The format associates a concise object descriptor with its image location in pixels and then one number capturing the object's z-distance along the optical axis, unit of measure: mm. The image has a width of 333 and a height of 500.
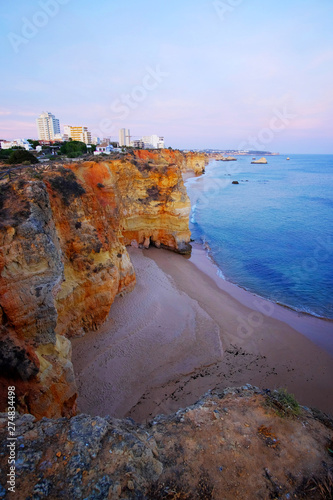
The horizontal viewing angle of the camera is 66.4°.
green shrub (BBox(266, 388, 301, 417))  6906
